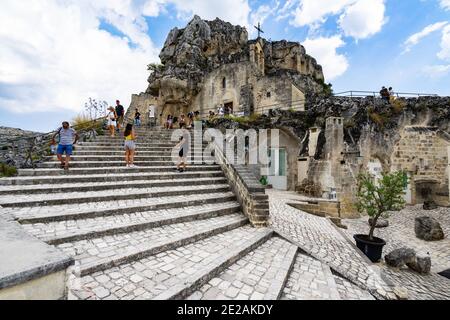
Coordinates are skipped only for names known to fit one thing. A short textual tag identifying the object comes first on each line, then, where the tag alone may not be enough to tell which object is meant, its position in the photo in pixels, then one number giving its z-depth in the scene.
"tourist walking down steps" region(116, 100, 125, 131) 10.26
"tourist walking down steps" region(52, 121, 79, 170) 5.67
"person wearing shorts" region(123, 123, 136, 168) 6.39
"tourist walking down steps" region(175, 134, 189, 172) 6.72
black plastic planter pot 5.48
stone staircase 2.57
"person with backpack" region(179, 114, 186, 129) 12.27
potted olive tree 5.50
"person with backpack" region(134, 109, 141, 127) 13.08
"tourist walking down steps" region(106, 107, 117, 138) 9.35
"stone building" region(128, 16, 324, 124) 19.77
